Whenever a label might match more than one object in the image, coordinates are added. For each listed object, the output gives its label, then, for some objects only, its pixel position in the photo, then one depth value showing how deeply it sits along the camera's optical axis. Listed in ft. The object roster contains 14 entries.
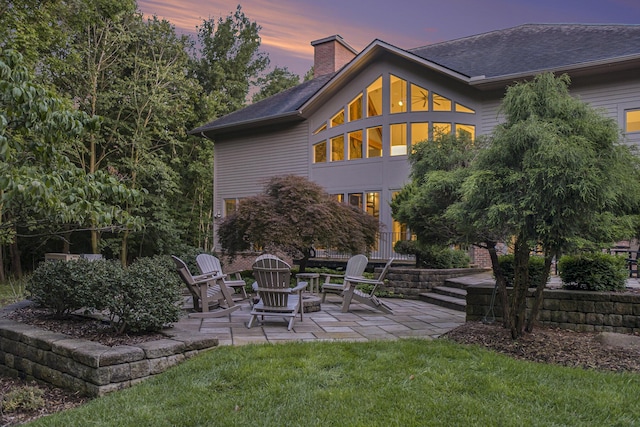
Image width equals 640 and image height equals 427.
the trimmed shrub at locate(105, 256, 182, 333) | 14.07
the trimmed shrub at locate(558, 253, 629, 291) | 17.38
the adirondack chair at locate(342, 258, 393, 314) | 22.26
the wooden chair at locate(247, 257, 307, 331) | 18.08
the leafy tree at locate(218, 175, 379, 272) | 31.09
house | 36.35
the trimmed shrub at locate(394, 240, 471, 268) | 33.27
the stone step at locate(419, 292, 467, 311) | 24.56
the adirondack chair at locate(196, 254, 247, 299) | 22.68
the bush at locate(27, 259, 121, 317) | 15.75
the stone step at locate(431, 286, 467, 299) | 26.34
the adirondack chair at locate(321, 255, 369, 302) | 24.40
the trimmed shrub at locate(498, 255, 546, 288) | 19.39
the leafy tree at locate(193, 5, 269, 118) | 73.67
